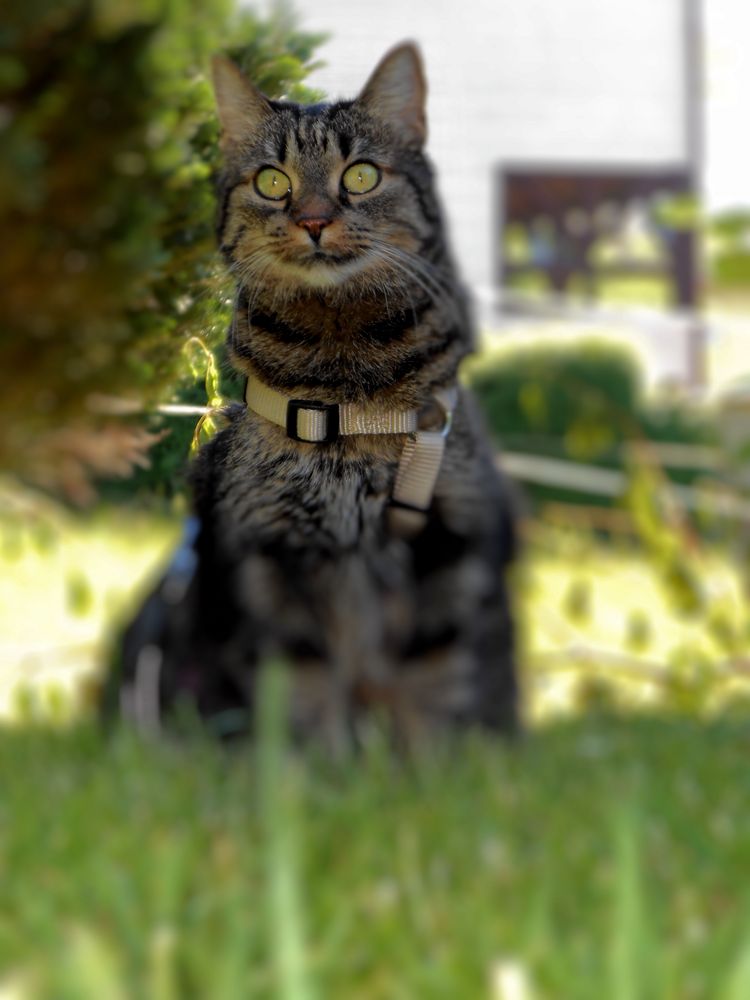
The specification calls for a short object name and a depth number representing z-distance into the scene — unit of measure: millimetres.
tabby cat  1416
